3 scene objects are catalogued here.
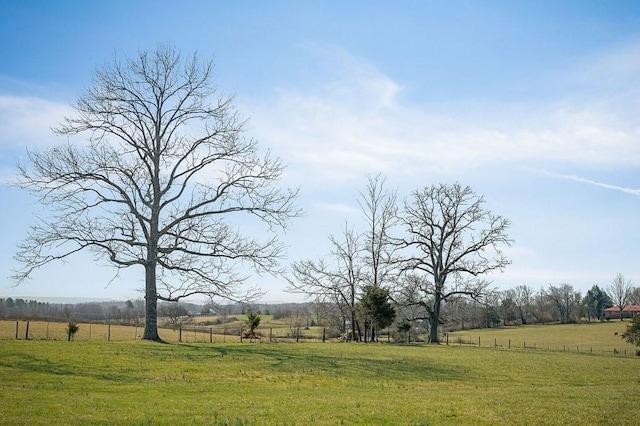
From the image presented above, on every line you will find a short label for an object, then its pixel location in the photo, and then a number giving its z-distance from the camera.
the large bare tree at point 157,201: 30.59
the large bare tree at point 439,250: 48.28
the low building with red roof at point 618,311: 126.00
